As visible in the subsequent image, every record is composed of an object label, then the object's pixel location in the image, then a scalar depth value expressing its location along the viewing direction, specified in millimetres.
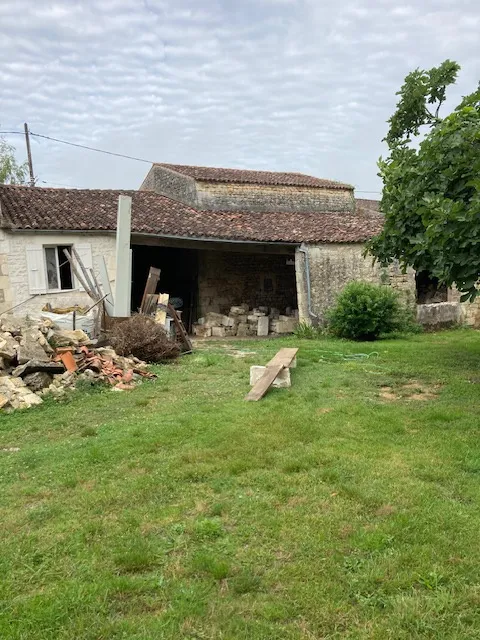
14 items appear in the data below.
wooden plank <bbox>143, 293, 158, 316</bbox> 11317
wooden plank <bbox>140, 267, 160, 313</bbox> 11589
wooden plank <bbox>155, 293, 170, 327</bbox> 10808
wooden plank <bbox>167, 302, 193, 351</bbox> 11086
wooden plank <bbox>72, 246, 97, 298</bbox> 12102
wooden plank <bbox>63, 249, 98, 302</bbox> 11680
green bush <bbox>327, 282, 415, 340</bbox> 12820
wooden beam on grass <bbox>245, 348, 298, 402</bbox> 6668
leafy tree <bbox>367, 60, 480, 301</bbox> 5664
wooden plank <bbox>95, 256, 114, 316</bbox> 11336
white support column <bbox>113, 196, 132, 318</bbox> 10922
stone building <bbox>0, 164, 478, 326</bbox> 13211
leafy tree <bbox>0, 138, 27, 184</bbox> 27141
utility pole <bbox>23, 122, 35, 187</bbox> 27092
